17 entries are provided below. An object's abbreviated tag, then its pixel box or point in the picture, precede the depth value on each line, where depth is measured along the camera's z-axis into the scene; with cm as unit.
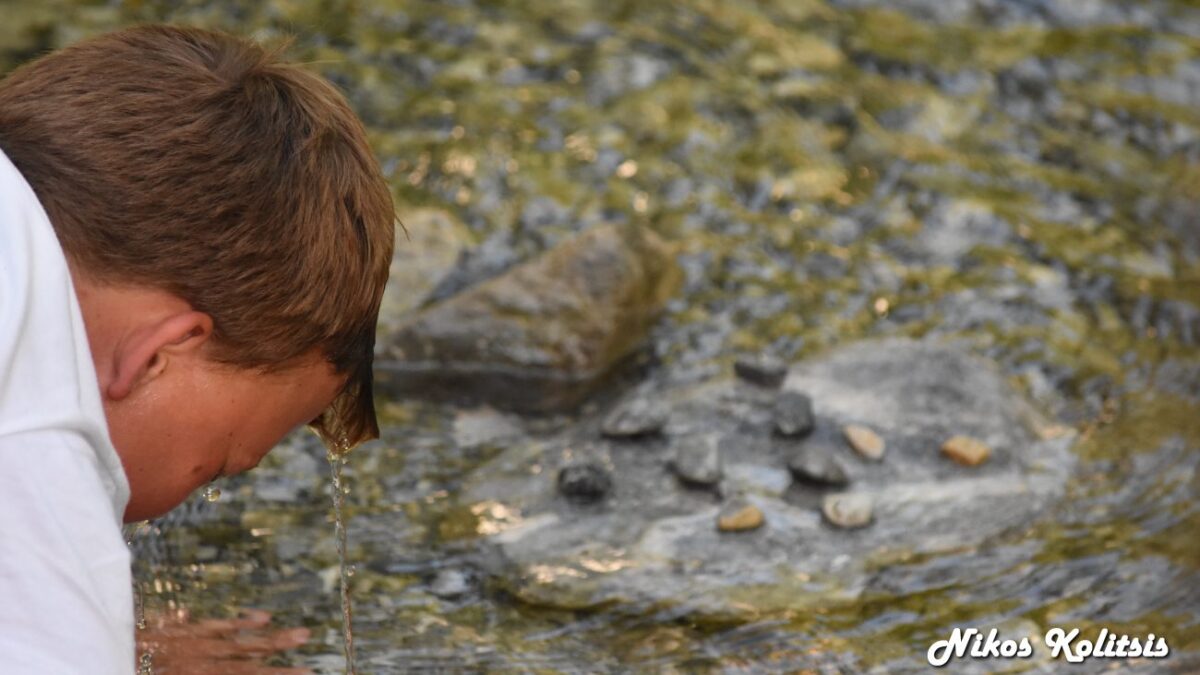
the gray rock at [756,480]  632
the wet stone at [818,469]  633
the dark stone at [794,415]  666
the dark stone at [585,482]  626
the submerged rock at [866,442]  655
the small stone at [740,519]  601
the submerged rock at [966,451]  646
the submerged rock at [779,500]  568
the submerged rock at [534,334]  750
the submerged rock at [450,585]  564
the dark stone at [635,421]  677
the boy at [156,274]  285
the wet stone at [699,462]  631
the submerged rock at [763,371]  709
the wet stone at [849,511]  604
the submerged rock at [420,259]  806
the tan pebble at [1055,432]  685
